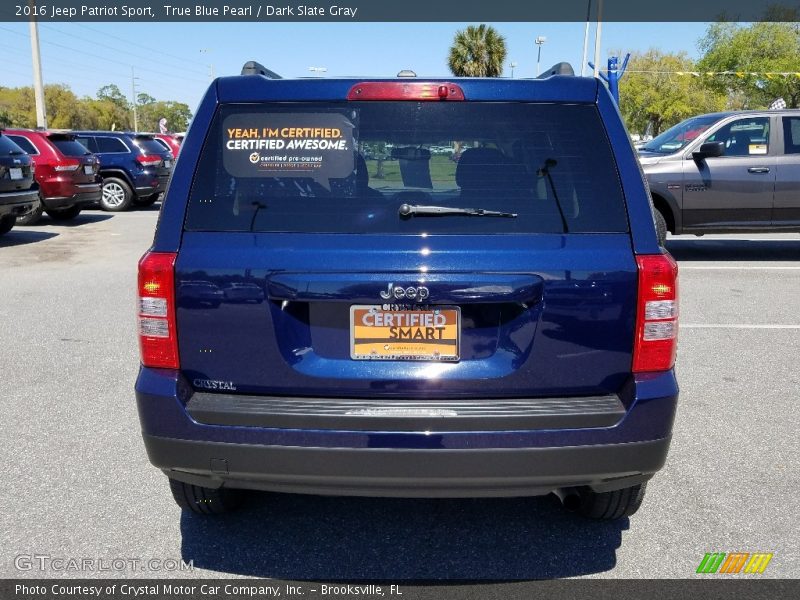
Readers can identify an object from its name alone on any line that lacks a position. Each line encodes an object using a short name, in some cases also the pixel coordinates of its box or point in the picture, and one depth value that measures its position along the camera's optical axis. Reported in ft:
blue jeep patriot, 8.35
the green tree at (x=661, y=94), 207.51
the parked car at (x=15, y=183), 37.17
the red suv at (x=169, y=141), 66.98
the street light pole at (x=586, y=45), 141.02
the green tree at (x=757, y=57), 146.41
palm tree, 162.71
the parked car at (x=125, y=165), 58.75
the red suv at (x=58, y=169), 46.32
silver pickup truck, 33.24
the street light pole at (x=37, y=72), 83.20
